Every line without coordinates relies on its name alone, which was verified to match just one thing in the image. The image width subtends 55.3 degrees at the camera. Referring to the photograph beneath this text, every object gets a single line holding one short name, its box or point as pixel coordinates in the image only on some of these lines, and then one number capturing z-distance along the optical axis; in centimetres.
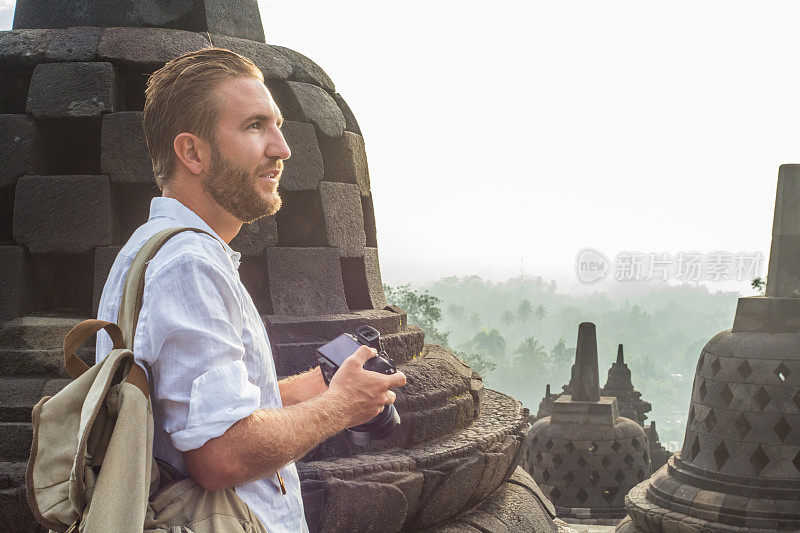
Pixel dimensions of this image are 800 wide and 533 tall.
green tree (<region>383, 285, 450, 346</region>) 2722
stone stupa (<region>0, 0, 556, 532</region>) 352
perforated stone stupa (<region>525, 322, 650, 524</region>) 1025
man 138
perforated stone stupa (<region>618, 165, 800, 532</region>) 675
